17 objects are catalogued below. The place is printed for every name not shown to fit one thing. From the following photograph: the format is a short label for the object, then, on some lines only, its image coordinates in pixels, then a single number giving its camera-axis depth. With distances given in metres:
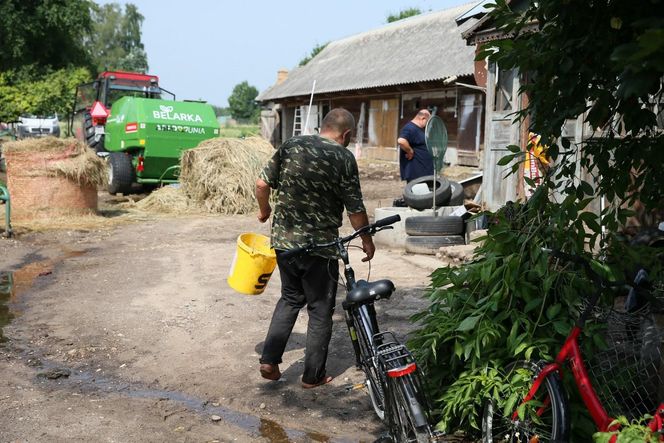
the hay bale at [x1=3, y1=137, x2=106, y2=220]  10.98
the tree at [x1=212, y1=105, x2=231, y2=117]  114.22
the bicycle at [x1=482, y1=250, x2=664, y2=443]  2.90
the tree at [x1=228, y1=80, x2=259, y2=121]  89.31
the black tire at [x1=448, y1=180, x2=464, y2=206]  9.85
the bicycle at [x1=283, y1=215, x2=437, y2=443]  3.08
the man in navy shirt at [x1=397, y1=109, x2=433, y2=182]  9.15
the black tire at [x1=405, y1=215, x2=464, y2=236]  8.84
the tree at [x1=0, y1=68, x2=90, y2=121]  24.22
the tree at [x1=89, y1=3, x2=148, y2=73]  89.00
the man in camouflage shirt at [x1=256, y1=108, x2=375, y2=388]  4.18
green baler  14.26
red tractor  17.31
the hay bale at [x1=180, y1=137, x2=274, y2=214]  13.10
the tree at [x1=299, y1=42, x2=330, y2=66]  66.75
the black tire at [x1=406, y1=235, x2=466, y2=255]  8.78
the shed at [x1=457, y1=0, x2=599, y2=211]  10.15
